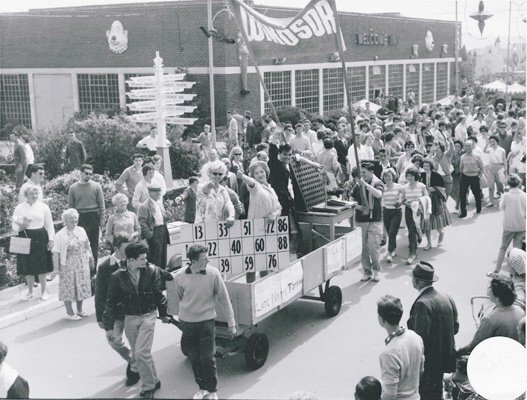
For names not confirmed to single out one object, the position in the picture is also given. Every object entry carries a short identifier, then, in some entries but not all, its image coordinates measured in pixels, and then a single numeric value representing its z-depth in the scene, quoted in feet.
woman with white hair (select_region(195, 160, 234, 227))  29.30
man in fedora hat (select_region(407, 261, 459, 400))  18.79
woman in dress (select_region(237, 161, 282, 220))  28.60
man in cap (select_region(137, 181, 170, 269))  32.89
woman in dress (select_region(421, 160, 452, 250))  42.06
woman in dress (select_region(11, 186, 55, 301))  32.27
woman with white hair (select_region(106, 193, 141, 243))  30.55
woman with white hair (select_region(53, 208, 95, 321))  30.30
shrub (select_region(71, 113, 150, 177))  64.23
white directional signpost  56.95
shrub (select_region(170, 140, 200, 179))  64.85
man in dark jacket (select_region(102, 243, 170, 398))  22.56
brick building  91.04
